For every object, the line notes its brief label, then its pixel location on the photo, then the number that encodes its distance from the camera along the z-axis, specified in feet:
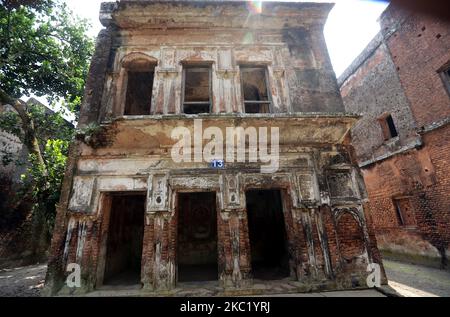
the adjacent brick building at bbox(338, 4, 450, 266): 24.36
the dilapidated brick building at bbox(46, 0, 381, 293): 15.53
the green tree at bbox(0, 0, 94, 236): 30.12
